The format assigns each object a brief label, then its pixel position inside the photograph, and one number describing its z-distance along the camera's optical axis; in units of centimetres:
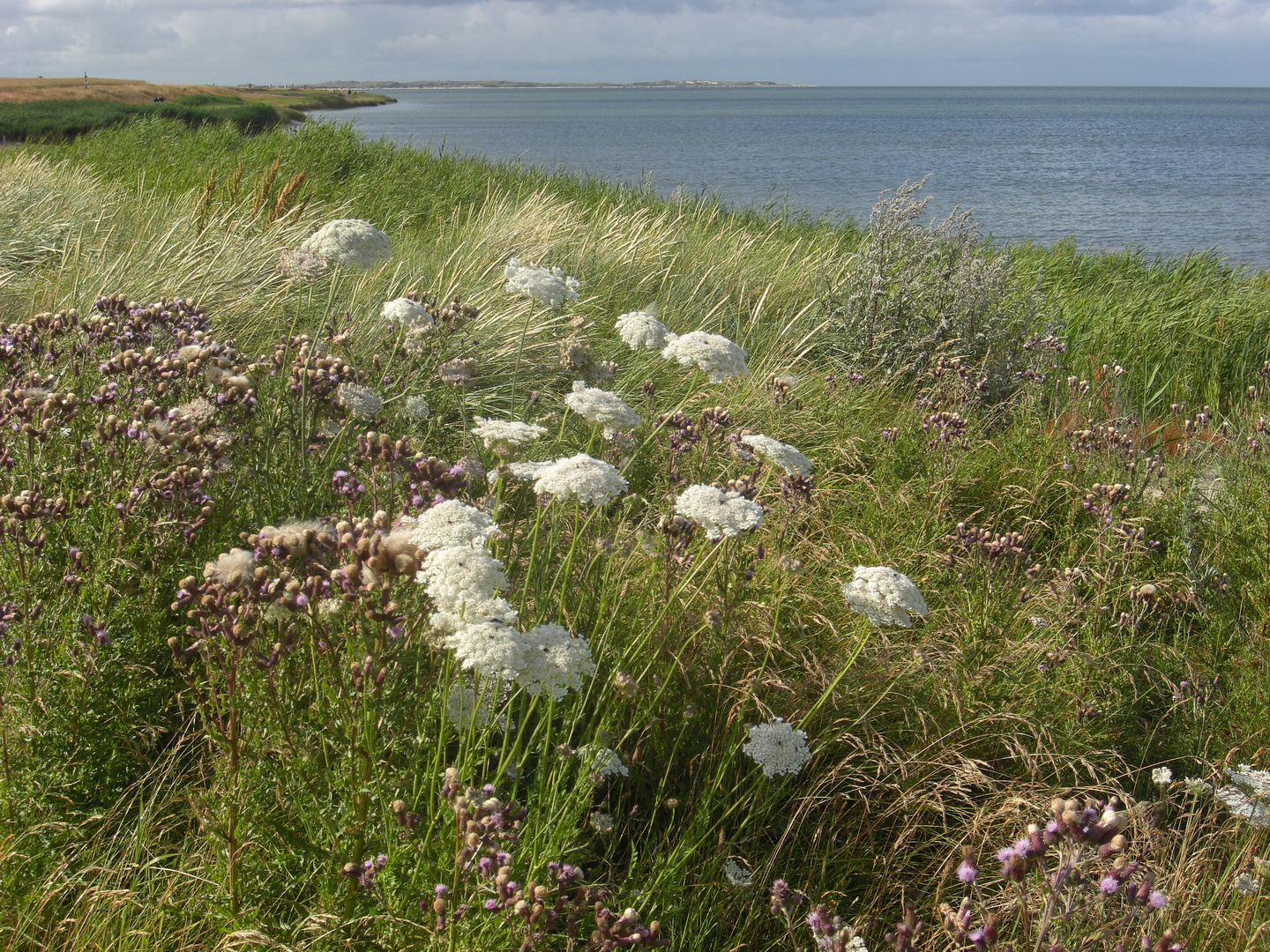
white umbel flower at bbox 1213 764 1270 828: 236
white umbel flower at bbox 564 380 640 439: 250
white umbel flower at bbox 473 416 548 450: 244
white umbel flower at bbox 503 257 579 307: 307
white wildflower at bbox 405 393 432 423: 310
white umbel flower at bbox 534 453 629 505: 202
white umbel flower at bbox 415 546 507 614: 164
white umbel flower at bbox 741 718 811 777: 204
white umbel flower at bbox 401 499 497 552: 182
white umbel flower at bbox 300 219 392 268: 303
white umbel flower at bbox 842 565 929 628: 213
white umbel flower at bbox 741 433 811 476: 244
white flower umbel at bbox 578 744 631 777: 182
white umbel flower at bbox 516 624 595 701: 168
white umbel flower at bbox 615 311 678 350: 305
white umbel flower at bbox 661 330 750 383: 278
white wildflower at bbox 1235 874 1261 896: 212
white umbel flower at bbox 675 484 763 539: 205
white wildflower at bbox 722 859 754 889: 208
